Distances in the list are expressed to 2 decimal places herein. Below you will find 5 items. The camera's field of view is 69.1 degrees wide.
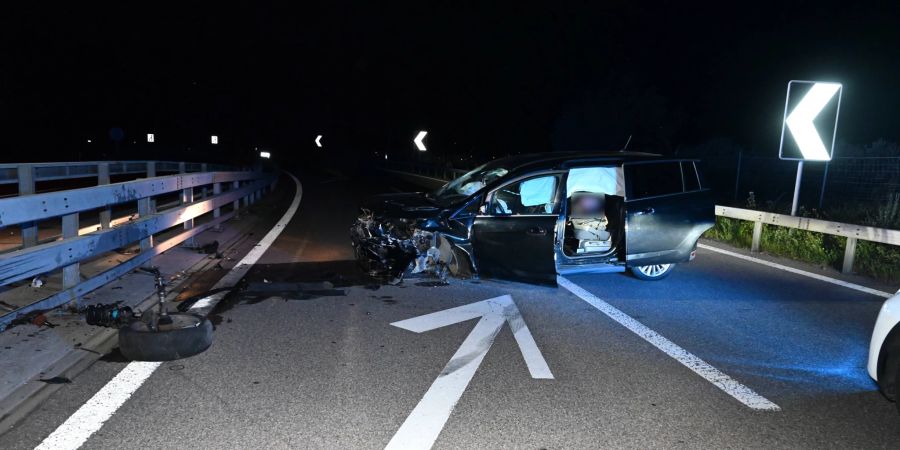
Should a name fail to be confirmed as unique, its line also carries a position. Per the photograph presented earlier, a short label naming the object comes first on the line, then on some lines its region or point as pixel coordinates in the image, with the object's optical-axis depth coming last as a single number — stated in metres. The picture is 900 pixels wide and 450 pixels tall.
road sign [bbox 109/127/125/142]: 34.22
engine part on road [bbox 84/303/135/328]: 5.50
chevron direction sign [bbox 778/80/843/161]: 11.28
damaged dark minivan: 7.54
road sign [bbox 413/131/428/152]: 33.59
